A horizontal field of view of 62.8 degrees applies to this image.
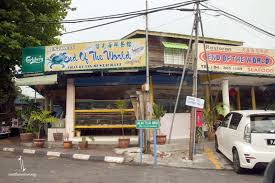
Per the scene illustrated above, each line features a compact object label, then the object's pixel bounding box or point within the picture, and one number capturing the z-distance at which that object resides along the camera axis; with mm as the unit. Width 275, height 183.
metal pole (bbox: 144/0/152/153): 8082
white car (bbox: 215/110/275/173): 5655
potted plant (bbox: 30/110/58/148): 9657
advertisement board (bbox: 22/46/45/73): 10707
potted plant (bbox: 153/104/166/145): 9807
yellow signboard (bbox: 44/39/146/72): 10078
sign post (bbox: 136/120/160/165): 7140
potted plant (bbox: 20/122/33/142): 10691
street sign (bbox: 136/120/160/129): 7142
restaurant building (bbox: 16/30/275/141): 10230
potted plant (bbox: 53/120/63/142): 10871
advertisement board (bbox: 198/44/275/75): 10537
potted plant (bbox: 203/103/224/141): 10696
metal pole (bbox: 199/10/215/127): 8192
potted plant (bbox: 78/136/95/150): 9451
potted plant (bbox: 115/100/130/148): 9429
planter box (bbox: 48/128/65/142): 11003
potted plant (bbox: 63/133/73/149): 9544
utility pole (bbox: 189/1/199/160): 7339
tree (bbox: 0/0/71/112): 11376
